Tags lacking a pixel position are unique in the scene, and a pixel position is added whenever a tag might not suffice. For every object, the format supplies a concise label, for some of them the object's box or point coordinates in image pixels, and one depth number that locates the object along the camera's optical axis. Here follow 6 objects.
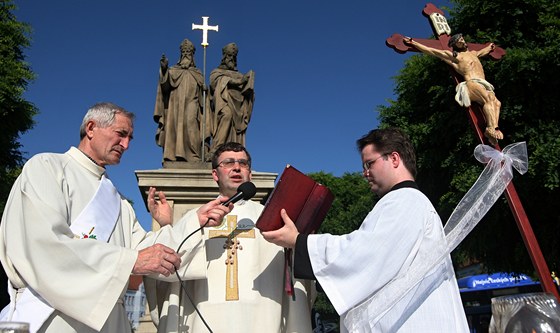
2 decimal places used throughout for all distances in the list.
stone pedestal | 5.03
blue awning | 21.59
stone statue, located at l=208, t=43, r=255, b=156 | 6.51
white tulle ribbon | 2.37
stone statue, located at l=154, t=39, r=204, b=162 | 6.23
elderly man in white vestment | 2.29
